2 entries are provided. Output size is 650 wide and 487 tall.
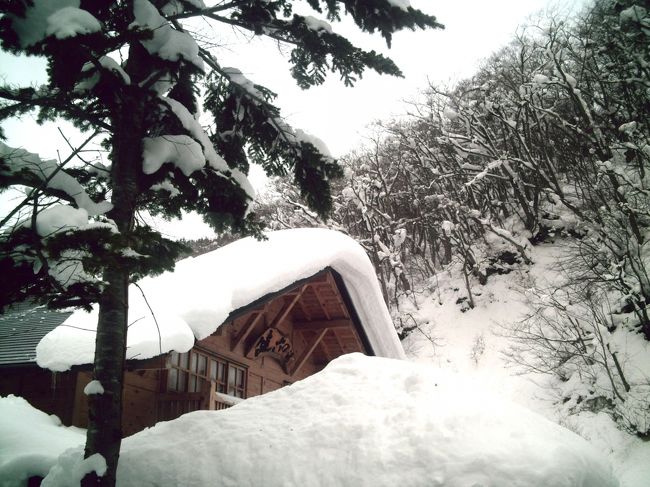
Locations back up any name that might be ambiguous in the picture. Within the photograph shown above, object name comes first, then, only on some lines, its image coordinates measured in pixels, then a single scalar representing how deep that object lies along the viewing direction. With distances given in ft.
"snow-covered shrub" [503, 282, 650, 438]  33.53
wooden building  20.26
